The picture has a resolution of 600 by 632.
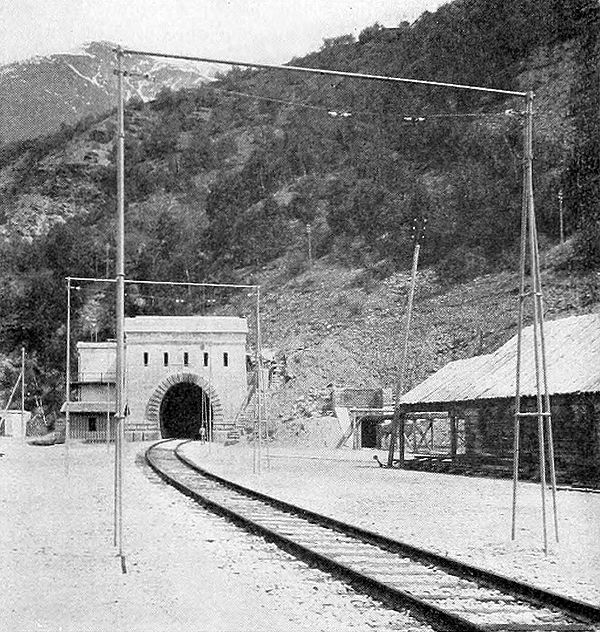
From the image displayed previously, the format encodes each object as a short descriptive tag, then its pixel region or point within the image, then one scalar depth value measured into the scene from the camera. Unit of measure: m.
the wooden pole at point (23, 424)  63.11
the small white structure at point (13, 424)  62.16
